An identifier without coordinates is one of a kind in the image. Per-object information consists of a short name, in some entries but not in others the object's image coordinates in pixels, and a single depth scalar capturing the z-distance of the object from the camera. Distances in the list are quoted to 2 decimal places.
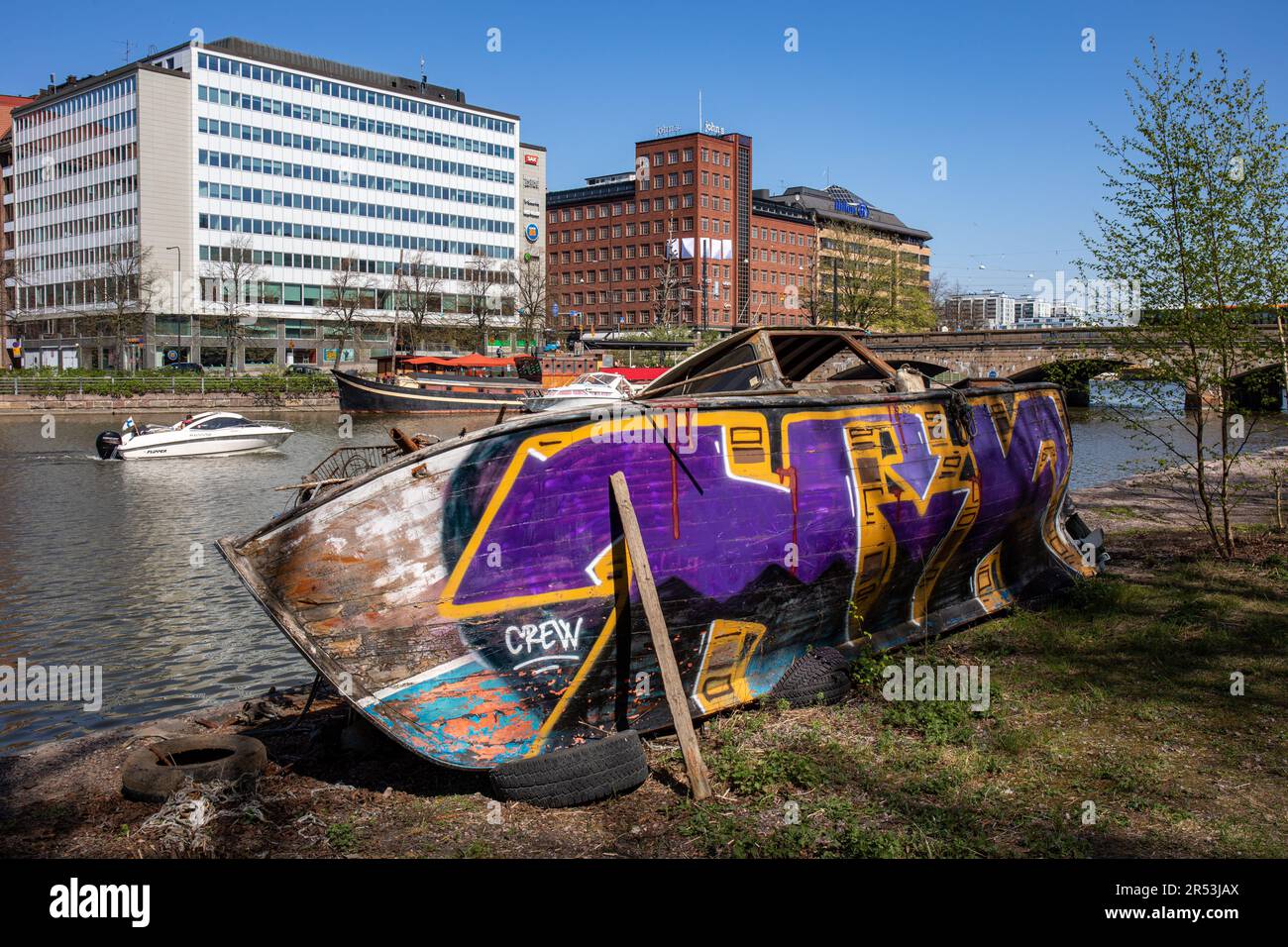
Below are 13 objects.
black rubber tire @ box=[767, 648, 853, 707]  8.27
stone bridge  71.31
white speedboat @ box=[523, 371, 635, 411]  45.31
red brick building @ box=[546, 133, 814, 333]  131.00
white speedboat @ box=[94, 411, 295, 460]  36.72
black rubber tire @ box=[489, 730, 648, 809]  6.57
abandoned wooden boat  6.57
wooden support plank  6.70
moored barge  64.88
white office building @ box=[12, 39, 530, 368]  87.31
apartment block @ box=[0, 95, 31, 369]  100.65
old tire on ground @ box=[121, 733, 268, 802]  6.77
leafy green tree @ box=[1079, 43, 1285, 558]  12.59
